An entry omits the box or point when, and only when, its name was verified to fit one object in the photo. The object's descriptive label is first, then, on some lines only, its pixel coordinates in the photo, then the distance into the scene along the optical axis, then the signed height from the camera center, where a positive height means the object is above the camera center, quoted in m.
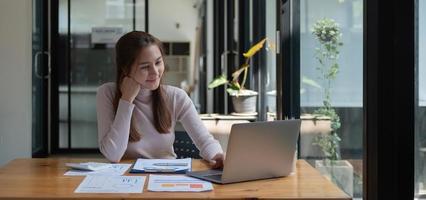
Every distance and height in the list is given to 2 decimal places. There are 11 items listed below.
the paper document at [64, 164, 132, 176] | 1.59 -0.27
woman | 1.96 -0.09
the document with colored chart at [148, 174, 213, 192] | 1.37 -0.27
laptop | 1.41 -0.18
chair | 2.30 -0.27
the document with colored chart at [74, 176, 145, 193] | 1.34 -0.27
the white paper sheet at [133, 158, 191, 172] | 1.66 -0.26
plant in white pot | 3.89 -0.05
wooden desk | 1.29 -0.28
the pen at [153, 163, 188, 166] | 1.74 -0.26
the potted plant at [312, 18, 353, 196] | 1.88 -0.07
